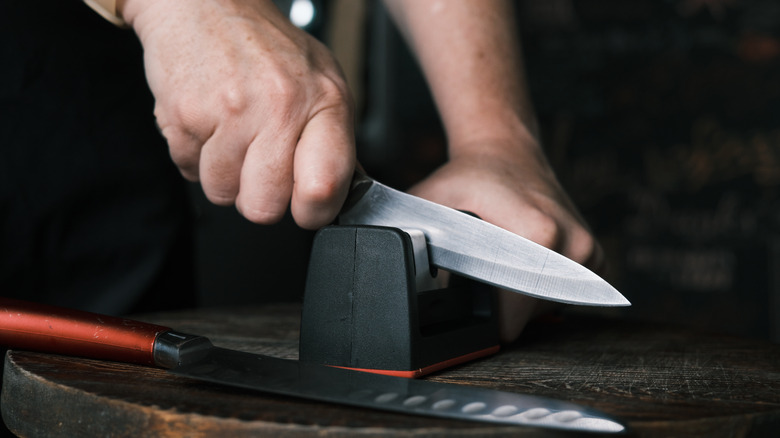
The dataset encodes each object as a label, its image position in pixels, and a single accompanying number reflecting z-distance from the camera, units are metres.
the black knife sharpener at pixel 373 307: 0.60
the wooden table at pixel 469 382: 0.44
